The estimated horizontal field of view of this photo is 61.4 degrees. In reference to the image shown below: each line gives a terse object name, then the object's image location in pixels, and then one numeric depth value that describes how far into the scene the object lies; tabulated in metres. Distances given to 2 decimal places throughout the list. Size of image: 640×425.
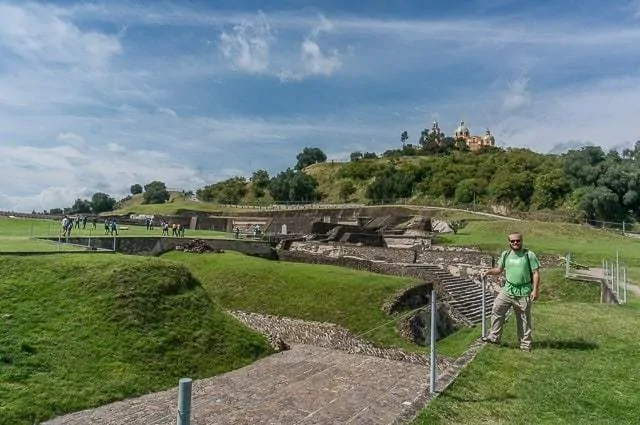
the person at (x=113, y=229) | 27.59
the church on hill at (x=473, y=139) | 112.15
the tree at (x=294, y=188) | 82.81
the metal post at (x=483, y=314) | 9.00
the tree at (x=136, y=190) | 116.59
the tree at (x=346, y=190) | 84.19
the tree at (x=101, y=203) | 93.00
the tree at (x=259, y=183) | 93.69
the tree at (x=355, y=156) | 106.04
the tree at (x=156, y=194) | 95.50
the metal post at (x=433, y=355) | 6.33
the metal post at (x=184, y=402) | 3.63
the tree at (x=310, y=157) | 121.56
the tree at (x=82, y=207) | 90.45
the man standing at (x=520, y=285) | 7.98
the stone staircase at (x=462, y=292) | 17.85
